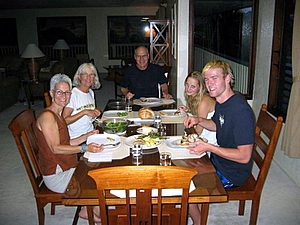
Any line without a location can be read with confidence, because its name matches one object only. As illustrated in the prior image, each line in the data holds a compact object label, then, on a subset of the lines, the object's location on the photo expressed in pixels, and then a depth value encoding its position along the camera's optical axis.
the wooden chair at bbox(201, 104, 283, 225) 1.92
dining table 1.42
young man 1.77
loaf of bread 2.67
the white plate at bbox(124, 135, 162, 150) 1.97
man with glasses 3.91
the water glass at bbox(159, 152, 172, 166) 1.72
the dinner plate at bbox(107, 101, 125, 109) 3.16
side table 6.29
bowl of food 2.28
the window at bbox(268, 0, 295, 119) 3.38
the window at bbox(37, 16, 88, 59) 11.38
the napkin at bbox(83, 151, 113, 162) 1.81
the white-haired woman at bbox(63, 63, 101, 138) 2.67
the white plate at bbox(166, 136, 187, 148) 1.96
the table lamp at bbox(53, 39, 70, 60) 9.77
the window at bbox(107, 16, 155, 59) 11.35
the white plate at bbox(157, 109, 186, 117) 2.77
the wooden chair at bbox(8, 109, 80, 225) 1.93
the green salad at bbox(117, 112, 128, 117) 2.75
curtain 2.78
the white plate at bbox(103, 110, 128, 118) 2.79
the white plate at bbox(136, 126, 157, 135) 2.28
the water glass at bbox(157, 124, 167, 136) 2.26
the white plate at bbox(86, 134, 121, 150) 2.09
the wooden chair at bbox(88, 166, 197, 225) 1.21
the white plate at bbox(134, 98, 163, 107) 3.25
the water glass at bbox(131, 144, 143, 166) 1.77
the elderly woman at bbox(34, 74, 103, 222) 1.93
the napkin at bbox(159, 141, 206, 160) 1.84
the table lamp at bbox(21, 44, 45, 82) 6.36
